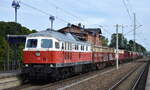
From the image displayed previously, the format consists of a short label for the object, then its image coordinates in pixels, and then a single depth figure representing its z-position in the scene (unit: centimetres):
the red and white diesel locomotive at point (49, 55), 2077
